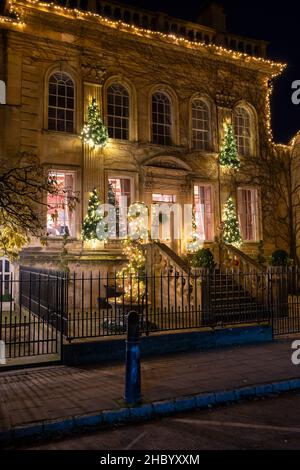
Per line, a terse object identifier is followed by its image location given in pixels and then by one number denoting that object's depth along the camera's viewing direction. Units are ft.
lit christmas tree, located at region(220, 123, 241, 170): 60.49
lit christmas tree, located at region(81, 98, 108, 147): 51.57
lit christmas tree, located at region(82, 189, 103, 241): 50.06
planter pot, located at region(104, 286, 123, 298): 47.31
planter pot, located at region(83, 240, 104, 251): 50.16
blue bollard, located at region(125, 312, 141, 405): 19.53
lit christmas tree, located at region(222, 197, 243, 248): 58.08
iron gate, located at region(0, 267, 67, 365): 27.55
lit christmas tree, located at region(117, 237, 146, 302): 40.01
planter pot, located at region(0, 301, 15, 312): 45.86
